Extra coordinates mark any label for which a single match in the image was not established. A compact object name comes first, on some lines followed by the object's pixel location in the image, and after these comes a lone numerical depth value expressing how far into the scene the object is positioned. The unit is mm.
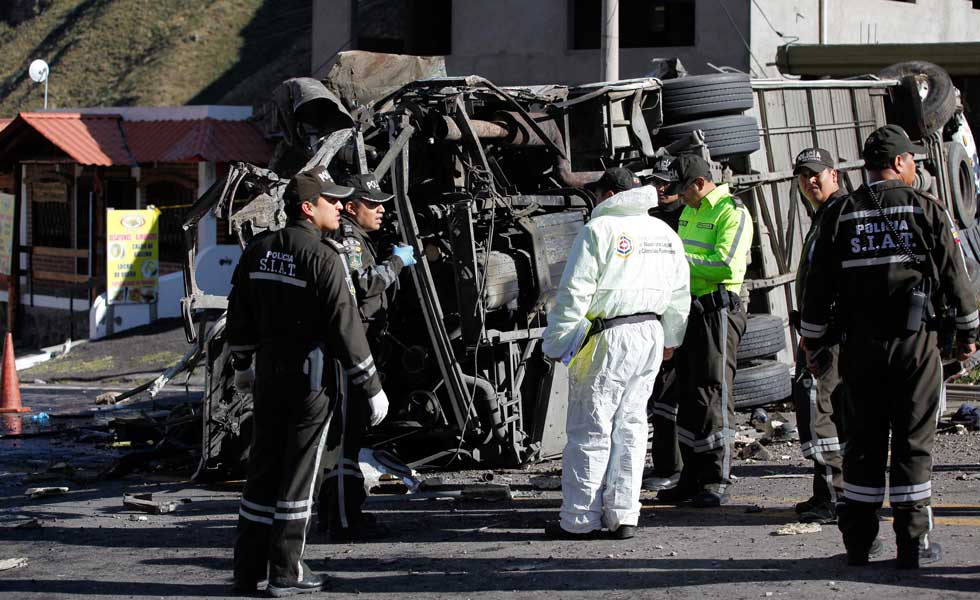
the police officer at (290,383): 11164
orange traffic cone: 27219
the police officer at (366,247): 13742
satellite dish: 52781
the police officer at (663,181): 15336
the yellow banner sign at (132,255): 39781
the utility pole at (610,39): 33969
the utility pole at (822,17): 43281
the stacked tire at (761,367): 20359
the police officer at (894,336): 11133
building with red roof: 45094
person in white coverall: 12641
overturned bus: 16281
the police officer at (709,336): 14930
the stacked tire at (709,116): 20469
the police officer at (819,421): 13375
